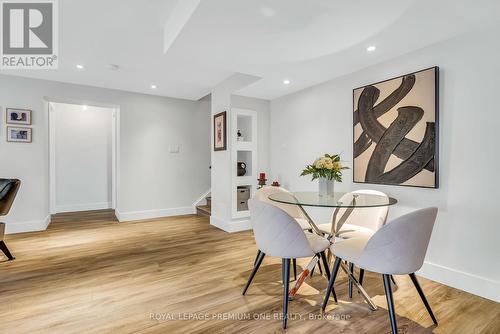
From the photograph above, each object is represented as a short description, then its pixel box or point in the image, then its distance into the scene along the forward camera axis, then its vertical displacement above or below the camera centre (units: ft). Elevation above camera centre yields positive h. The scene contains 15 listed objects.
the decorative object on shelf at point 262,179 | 13.69 -0.90
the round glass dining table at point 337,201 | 6.22 -1.02
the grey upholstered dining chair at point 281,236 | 5.83 -1.74
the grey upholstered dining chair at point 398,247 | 4.96 -1.71
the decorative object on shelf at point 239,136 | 13.68 +1.42
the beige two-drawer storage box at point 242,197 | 13.64 -1.89
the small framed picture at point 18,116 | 12.41 +2.21
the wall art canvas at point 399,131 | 7.64 +1.08
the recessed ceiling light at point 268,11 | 5.91 +3.58
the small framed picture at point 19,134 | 12.48 +1.30
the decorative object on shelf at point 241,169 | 13.98 -0.37
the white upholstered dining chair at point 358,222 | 7.41 -1.89
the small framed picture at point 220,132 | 13.23 +1.62
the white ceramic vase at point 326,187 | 7.66 -0.73
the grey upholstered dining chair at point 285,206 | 8.61 -1.60
